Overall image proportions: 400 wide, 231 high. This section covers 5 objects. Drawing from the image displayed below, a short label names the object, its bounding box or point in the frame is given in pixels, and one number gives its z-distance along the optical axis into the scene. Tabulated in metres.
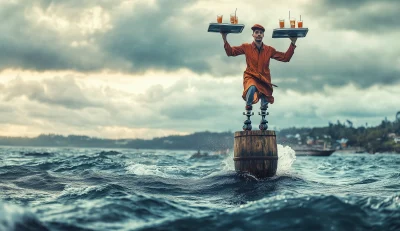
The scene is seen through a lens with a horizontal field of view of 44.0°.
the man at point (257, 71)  12.90
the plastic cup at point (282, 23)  13.05
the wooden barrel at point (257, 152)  12.22
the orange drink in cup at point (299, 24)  13.02
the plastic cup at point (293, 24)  12.99
